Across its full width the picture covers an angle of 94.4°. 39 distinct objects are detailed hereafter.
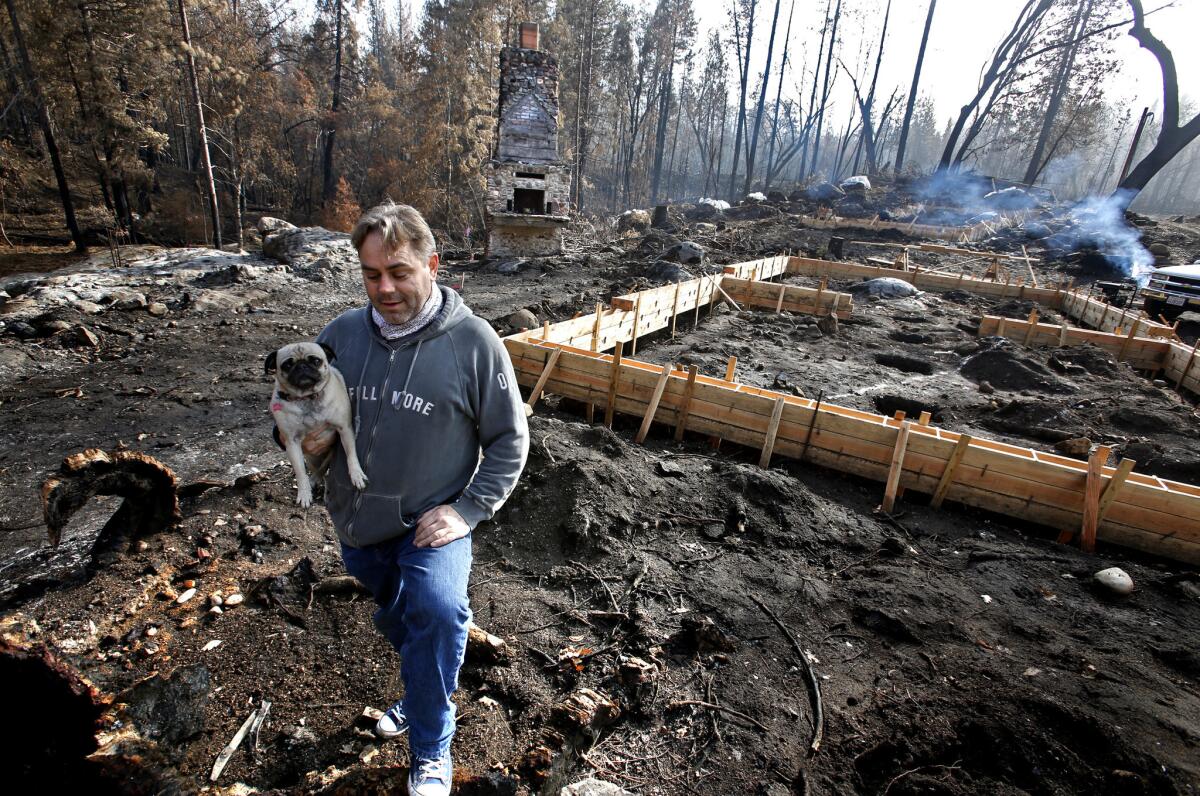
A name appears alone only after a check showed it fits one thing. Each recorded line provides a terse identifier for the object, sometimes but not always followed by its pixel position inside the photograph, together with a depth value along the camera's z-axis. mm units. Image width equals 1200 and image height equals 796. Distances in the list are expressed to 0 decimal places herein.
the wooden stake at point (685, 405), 5047
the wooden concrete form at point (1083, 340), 8406
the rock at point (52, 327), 7535
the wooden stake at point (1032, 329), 9242
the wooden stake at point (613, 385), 5348
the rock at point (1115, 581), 3473
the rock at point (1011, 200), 27573
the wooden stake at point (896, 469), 4340
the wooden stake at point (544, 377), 5352
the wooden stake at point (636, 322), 7767
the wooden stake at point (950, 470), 4238
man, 1620
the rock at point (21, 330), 7328
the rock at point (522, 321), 8438
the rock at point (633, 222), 26344
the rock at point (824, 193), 30812
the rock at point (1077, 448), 5164
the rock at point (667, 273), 12820
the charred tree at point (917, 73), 30578
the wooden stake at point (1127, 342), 8423
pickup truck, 10141
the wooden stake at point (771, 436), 4785
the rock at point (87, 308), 8375
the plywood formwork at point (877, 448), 3873
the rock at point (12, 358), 6695
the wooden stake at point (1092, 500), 3867
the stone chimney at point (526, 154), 16328
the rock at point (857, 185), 30547
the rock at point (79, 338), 7500
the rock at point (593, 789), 2131
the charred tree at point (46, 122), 12570
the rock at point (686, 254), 15172
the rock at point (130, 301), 8844
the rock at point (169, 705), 2074
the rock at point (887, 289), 12523
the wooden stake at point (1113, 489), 3823
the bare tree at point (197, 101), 13211
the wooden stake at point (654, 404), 5098
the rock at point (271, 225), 15177
